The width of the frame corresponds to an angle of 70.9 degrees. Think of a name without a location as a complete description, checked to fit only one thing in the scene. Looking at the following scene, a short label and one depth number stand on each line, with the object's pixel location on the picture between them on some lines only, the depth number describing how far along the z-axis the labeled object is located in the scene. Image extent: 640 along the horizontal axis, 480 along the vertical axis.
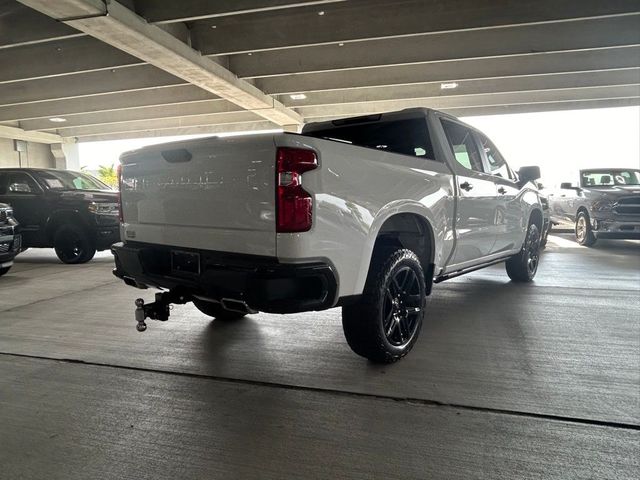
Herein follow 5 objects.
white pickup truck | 2.53
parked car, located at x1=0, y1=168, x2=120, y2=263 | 8.55
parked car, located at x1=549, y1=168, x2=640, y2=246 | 9.45
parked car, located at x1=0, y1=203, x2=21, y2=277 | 6.96
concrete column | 25.36
